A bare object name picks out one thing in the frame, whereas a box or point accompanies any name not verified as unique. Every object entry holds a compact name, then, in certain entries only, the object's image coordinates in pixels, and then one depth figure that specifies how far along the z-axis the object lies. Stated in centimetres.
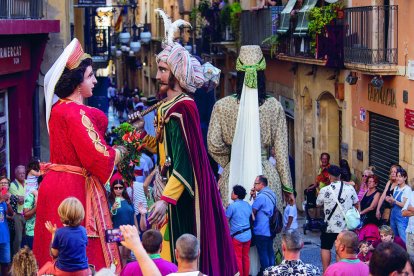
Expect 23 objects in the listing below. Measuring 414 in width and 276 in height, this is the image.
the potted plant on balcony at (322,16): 2052
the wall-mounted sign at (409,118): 1684
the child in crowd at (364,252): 1142
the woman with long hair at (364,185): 1580
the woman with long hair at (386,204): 1466
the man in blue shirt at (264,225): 1263
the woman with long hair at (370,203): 1472
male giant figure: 869
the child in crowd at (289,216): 1452
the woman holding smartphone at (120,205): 1298
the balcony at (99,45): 3002
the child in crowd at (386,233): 1144
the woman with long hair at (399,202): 1407
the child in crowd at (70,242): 763
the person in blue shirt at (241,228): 1299
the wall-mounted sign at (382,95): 1795
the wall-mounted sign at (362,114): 1975
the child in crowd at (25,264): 711
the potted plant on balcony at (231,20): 2988
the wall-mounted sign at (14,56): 1606
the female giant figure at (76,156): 830
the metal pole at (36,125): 1903
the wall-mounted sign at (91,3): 2494
